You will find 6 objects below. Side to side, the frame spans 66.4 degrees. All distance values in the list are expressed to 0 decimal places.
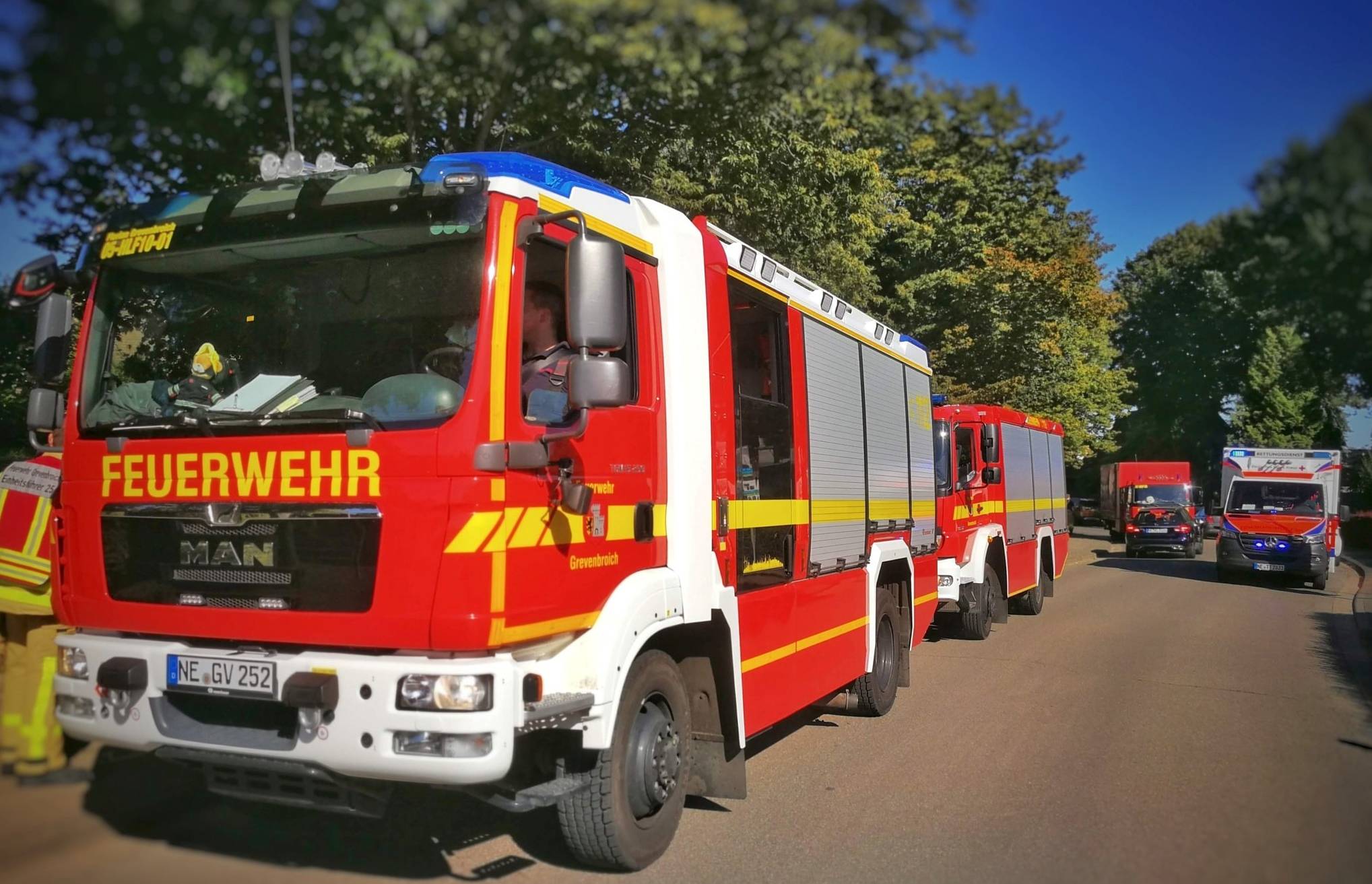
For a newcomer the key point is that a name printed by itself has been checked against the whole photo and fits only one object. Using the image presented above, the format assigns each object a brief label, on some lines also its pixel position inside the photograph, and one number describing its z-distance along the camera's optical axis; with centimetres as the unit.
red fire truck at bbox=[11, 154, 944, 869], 366
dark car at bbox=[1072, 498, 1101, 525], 5359
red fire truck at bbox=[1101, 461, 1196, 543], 3158
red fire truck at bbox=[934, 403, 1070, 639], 1170
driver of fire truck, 408
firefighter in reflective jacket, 474
